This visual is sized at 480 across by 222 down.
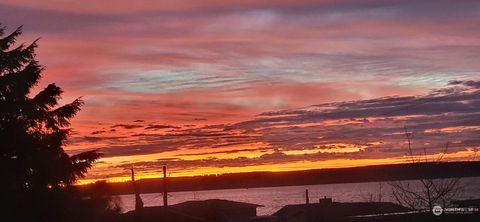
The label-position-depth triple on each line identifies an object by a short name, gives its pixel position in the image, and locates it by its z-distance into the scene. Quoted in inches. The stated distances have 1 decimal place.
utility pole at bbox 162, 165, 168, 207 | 2172.7
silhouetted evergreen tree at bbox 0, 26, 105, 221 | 1014.4
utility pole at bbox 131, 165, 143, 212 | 1997.0
